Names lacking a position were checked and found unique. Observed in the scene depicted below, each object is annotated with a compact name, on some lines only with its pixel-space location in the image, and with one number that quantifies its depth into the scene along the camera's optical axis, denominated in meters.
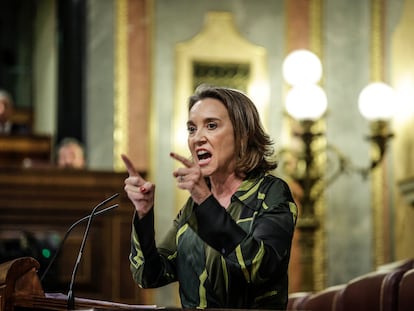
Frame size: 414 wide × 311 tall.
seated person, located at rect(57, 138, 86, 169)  16.75
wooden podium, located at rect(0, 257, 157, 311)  5.61
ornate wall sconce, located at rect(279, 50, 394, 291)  15.73
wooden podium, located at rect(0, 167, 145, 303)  13.25
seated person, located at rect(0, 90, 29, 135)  19.13
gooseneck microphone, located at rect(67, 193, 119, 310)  5.48
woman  5.74
